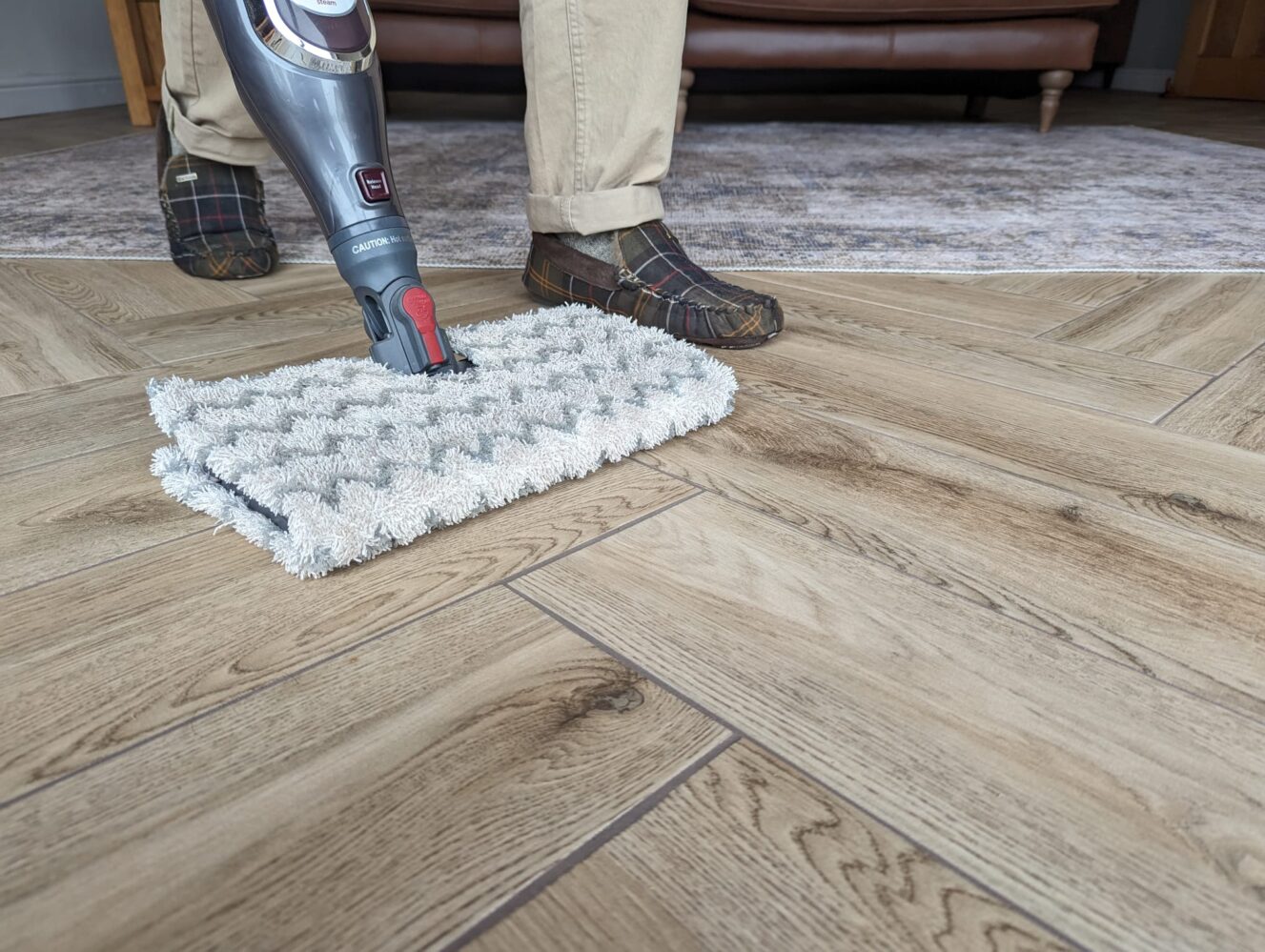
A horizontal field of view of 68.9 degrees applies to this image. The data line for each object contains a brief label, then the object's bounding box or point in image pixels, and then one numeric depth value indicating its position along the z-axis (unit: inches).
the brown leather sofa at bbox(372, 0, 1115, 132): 83.0
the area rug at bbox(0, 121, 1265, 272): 43.6
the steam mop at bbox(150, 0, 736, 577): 19.7
